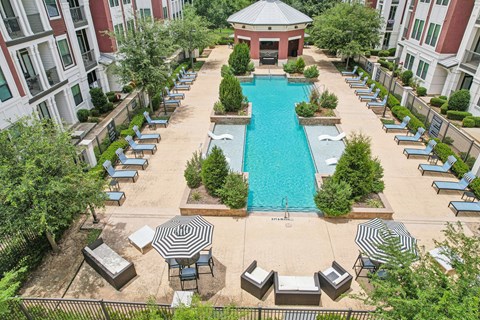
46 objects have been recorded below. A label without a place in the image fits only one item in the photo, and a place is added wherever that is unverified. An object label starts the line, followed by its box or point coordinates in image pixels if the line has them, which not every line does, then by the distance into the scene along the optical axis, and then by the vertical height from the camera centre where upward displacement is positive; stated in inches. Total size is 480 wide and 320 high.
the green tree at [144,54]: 834.8 -156.5
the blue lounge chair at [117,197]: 569.9 -341.0
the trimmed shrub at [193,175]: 590.6 -315.7
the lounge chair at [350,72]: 1273.4 -307.3
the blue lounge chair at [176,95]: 1051.6 -320.5
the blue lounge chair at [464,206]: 539.2 -342.0
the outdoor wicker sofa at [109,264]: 414.6 -336.5
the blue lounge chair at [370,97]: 1030.4 -321.7
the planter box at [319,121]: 875.4 -332.1
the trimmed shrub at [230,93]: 900.6 -268.1
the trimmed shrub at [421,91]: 1050.6 -311.5
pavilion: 1429.6 -167.0
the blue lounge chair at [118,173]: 629.6 -337.6
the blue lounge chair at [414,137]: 760.8 -328.2
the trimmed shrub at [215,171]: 560.7 -294.1
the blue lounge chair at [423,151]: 698.0 -329.6
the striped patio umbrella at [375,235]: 397.5 -296.0
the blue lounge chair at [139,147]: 722.2 -329.5
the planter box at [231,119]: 890.7 -331.9
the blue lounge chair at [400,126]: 821.9 -324.8
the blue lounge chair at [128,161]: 673.8 -333.9
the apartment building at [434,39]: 969.5 -153.7
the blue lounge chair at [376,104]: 971.8 -323.3
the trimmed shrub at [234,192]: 533.0 -313.1
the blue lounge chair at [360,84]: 1160.8 -319.7
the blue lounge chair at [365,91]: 1069.1 -319.3
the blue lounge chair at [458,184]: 586.2 -336.6
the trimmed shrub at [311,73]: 1213.1 -291.4
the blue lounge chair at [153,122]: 850.1 -324.7
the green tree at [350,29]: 1280.8 -147.2
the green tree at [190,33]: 1374.3 -170.5
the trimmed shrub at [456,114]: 877.8 -319.2
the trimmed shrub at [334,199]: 523.8 -319.7
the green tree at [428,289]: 240.7 -226.0
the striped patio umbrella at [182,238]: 388.2 -289.9
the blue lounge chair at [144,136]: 776.1 -327.2
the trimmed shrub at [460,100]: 891.7 -288.5
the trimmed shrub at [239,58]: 1253.1 -245.5
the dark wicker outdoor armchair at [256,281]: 393.4 -335.4
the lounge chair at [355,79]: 1195.9 -312.2
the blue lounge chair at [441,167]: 642.2 -333.9
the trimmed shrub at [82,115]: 894.4 -319.8
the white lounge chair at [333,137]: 784.9 -335.1
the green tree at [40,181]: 379.6 -218.8
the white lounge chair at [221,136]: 788.0 -333.8
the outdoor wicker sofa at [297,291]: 382.9 -336.1
